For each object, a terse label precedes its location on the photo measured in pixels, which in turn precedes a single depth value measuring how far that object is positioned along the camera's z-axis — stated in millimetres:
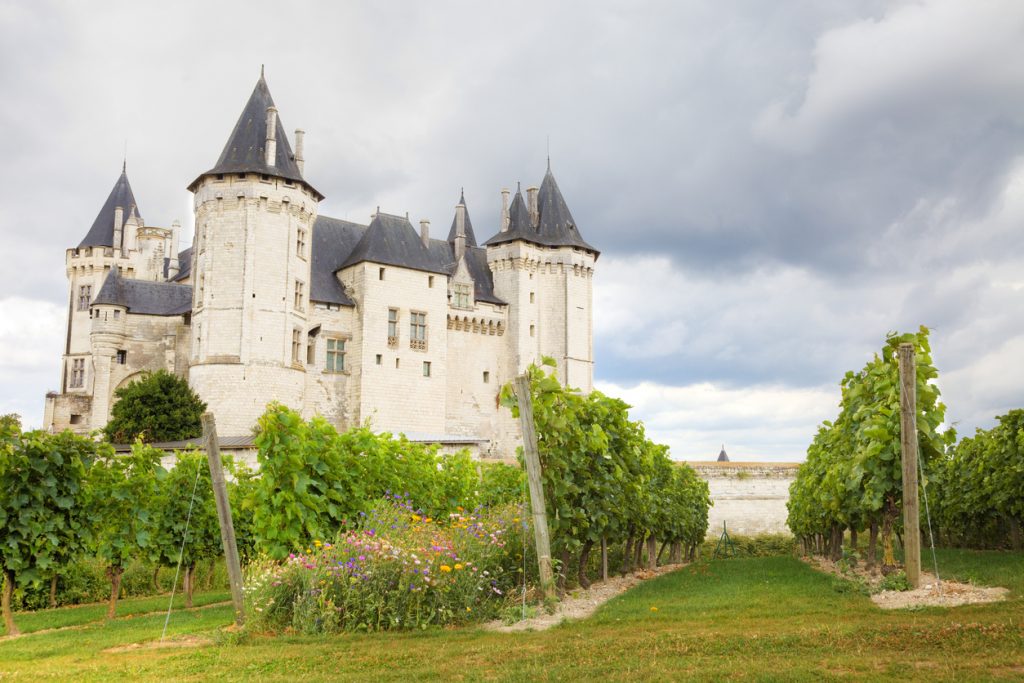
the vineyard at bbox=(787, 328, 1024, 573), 11039
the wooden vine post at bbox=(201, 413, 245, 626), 9141
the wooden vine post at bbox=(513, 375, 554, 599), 10031
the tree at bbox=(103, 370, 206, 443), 32250
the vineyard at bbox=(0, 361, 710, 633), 9164
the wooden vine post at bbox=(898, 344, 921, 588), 9750
